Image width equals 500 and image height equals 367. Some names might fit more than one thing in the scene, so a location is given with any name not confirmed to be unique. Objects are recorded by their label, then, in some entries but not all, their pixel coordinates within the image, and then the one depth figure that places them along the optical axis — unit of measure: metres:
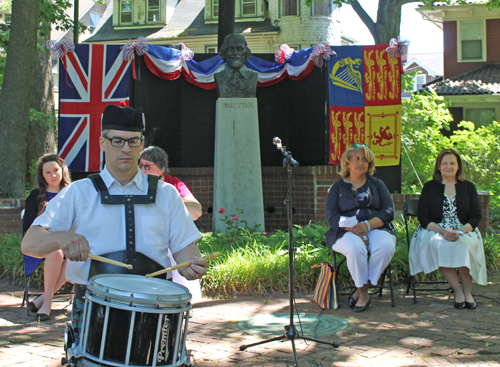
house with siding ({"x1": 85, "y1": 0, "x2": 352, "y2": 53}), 27.06
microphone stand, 4.54
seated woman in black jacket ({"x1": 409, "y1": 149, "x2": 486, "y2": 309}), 6.11
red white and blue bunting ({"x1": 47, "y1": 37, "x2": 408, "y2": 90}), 9.98
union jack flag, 10.09
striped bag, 5.89
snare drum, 2.62
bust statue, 8.94
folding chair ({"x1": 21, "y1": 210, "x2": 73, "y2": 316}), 5.98
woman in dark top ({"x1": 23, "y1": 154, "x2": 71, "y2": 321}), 5.74
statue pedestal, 9.09
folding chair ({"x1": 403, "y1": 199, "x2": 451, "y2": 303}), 6.56
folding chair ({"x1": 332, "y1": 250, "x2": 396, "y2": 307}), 6.11
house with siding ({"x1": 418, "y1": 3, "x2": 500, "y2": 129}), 23.75
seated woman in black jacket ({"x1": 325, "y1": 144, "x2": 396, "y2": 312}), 5.95
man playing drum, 2.97
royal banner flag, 10.19
